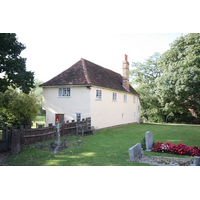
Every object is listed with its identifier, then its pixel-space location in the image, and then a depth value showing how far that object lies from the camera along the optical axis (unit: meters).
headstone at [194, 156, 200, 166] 7.04
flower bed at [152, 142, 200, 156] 9.09
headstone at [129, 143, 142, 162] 7.97
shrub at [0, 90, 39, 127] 14.70
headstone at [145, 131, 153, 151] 10.36
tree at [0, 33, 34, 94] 12.06
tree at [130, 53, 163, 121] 36.81
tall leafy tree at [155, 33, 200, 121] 24.75
